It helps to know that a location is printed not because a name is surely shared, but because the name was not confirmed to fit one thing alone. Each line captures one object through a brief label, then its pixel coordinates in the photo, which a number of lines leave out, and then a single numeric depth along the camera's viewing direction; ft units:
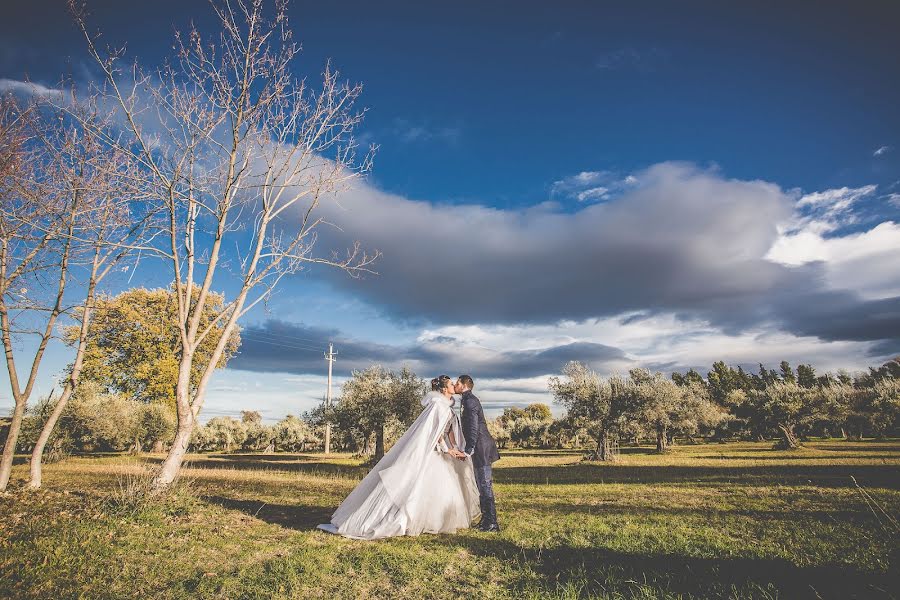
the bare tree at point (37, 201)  38.45
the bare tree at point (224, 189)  35.81
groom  28.50
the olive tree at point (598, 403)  103.86
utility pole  124.00
